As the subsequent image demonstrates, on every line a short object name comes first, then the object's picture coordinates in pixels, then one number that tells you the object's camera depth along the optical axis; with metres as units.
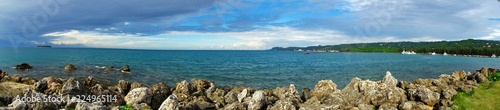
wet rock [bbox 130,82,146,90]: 26.39
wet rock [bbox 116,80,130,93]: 26.73
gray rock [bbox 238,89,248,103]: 22.25
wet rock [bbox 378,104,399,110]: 19.46
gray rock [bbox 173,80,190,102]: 24.42
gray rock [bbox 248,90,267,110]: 18.84
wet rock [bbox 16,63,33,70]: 54.98
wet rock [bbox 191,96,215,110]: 19.33
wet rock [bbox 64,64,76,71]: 55.21
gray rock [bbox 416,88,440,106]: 21.45
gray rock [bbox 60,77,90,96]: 19.25
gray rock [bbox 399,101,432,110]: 19.89
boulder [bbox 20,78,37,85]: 30.67
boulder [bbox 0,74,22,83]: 31.00
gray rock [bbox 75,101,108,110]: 13.05
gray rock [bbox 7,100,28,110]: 13.99
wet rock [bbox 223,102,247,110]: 18.30
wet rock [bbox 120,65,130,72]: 55.75
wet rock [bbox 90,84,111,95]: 21.00
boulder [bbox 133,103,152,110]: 15.16
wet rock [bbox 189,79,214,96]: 26.56
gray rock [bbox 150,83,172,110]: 20.41
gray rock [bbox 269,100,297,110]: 17.86
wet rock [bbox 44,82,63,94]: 22.08
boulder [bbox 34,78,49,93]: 22.83
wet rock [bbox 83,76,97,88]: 28.27
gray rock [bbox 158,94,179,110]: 15.31
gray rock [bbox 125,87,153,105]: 19.28
